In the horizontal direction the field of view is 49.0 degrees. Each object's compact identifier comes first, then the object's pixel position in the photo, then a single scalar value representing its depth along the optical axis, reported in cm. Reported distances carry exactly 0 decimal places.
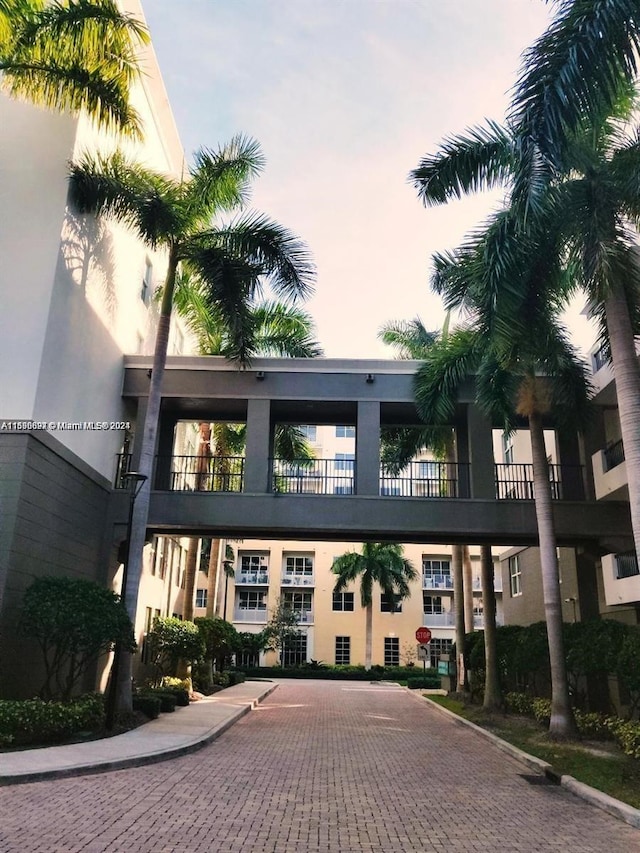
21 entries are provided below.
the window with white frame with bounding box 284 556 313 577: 5494
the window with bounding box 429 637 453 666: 5228
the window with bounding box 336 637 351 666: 5278
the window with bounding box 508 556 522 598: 2702
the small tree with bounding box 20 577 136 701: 1259
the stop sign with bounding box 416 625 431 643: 3073
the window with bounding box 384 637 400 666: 5250
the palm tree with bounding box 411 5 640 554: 988
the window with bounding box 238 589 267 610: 5419
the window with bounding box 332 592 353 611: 5412
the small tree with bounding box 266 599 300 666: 4594
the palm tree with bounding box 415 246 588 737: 1368
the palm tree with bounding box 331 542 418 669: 4578
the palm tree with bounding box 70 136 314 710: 1596
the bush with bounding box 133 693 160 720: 1548
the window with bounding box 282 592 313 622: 5362
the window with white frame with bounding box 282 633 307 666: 5163
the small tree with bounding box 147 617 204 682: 2089
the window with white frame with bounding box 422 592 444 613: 5397
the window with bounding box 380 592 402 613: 4988
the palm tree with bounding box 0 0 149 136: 1403
